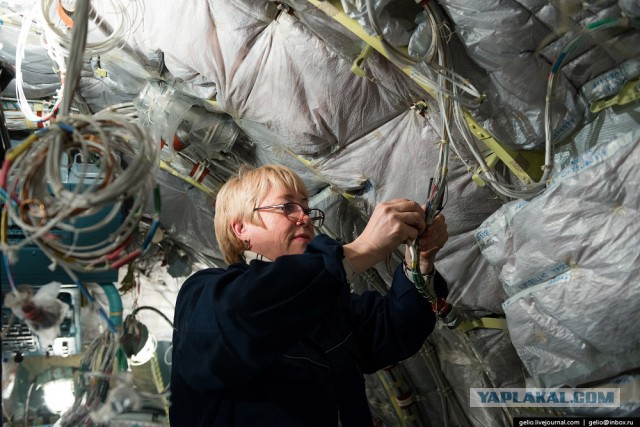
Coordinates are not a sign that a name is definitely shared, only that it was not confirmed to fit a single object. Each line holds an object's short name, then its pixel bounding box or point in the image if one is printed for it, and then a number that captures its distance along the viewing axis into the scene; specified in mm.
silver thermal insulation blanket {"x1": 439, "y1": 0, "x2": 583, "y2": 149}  1584
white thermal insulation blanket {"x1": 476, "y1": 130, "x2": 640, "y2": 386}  1496
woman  1424
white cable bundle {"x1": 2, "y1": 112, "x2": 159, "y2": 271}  1117
